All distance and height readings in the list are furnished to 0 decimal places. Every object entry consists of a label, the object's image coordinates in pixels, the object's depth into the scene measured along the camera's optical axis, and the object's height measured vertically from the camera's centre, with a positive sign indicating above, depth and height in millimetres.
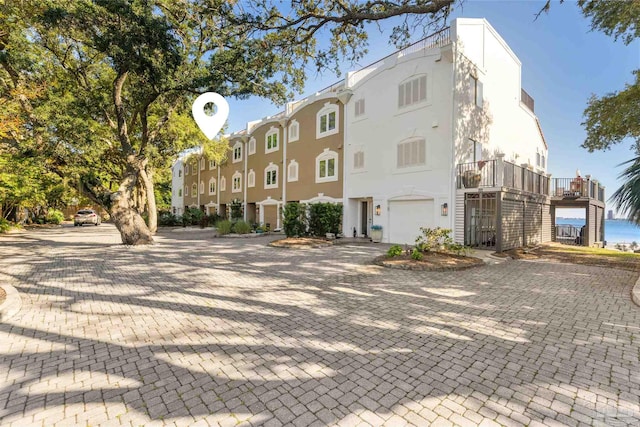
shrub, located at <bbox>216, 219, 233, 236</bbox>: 18969 -1168
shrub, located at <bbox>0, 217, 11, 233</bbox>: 18578 -1206
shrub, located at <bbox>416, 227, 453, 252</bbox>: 10070 -1014
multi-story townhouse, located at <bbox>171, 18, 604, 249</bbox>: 12938 +3501
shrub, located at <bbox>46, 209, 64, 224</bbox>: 31366 -984
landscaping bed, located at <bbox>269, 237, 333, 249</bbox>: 13593 -1604
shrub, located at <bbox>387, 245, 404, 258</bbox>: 9836 -1393
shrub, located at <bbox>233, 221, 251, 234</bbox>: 19281 -1201
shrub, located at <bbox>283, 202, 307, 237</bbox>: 15891 -550
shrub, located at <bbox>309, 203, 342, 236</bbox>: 16172 -431
